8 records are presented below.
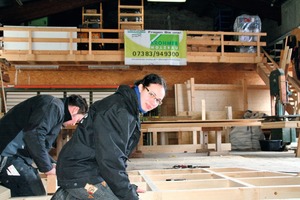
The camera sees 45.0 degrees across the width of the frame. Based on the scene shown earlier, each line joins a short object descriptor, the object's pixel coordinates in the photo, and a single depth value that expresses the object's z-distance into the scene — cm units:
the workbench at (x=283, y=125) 745
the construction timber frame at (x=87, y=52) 1212
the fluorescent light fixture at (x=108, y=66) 1306
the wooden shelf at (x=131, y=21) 1356
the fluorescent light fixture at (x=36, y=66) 1282
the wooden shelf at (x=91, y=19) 1390
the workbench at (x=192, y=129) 809
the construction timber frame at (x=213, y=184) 278
